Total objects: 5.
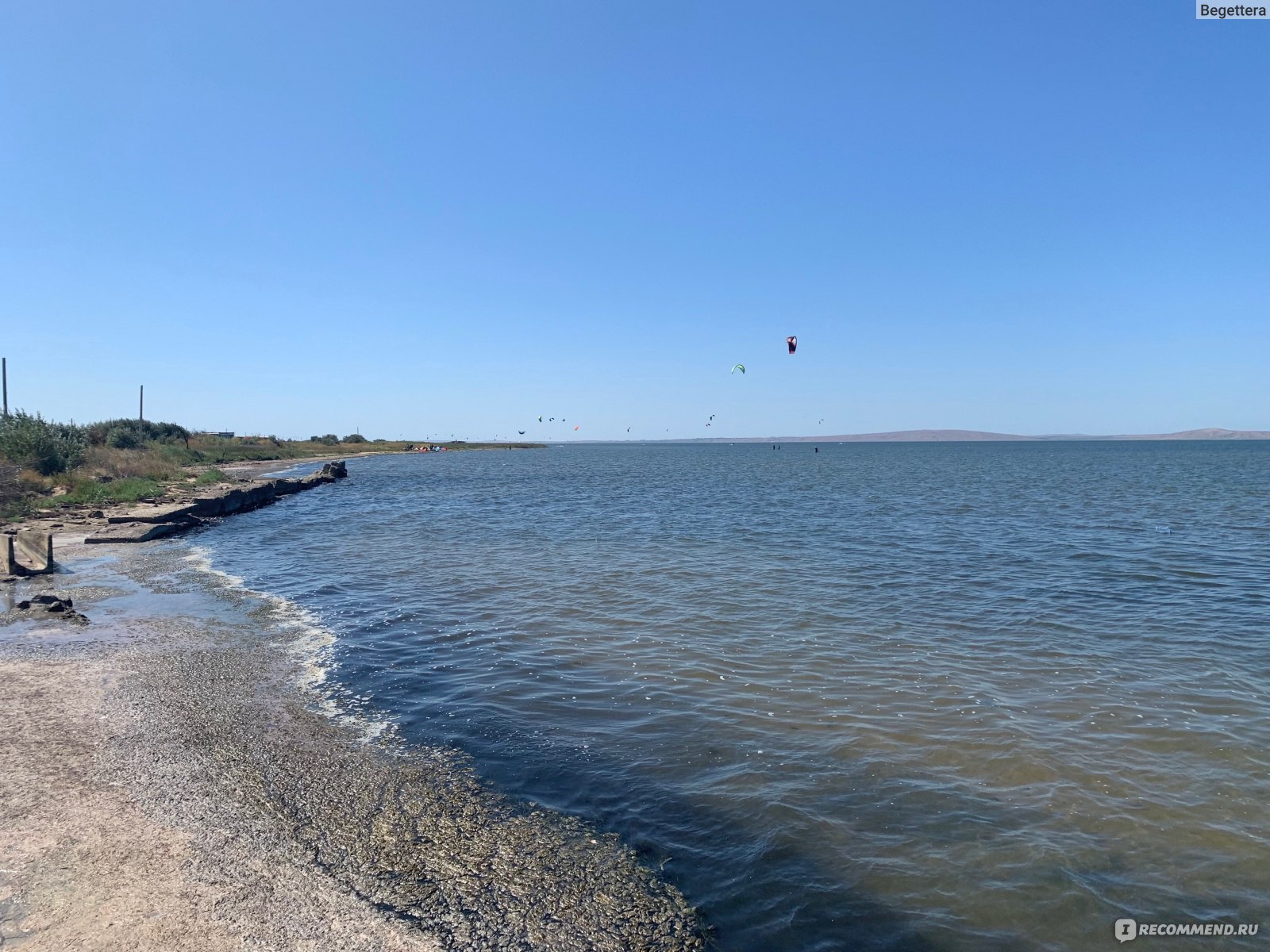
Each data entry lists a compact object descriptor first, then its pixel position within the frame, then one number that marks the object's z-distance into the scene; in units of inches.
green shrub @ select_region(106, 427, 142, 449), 1898.6
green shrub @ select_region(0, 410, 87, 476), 1140.5
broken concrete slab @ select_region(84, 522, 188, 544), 806.5
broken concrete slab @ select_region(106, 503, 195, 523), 907.4
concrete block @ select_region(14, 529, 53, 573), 624.7
